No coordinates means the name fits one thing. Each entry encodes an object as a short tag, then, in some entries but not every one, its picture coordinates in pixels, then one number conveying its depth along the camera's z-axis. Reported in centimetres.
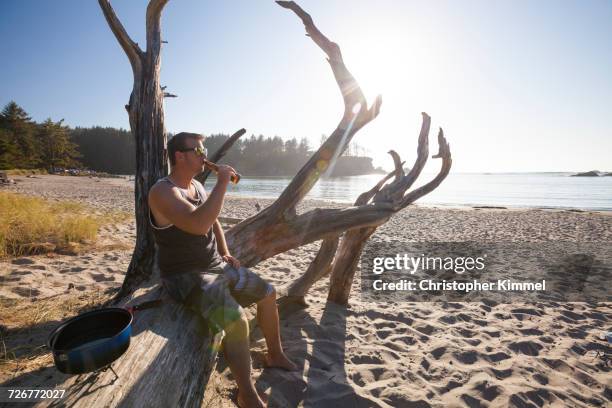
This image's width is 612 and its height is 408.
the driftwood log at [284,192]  340
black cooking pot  148
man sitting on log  216
